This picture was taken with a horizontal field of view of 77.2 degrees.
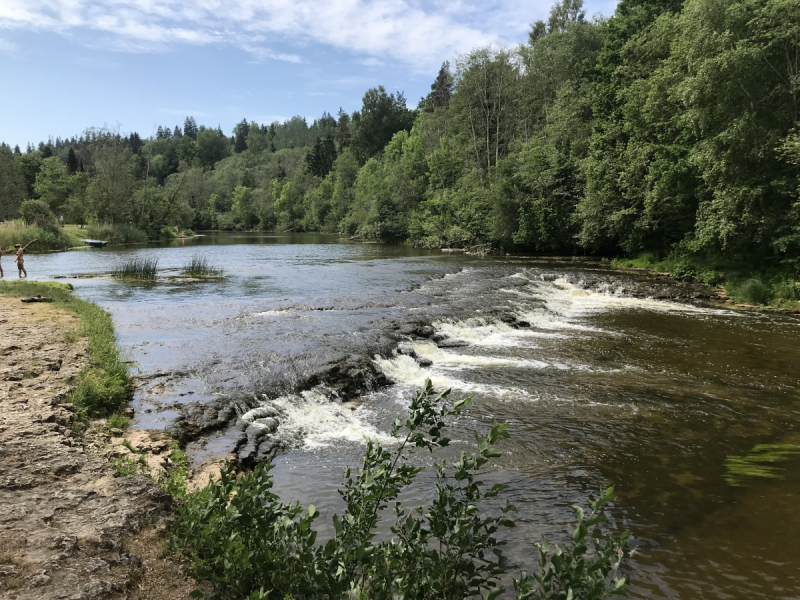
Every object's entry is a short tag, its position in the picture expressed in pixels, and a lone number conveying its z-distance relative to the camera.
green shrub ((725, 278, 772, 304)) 18.83
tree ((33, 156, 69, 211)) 68.56
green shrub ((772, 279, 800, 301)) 17.95
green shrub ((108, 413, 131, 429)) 7.39
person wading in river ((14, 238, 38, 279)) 24.70
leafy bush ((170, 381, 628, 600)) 3.03
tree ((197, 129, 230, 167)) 166.62
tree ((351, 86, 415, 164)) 96.88
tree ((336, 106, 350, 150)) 110.50
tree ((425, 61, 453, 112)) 89.59
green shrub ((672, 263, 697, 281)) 24.38
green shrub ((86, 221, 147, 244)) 53.41
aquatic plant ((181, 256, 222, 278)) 28.17
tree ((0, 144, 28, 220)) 58.86
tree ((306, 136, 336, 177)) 114.38
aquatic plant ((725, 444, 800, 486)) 6.63
